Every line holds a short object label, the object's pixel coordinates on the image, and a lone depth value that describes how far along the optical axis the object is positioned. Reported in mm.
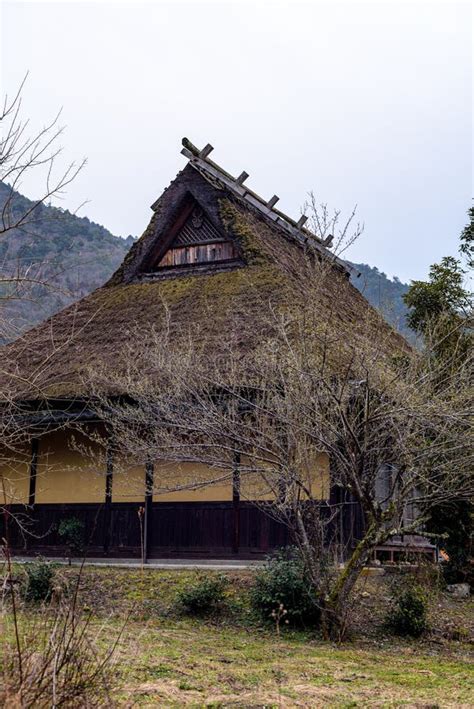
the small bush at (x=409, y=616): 10641
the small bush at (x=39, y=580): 11859
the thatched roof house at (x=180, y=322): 14789
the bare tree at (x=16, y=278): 7469
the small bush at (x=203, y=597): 11362
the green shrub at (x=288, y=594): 10844
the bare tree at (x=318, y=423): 10297
